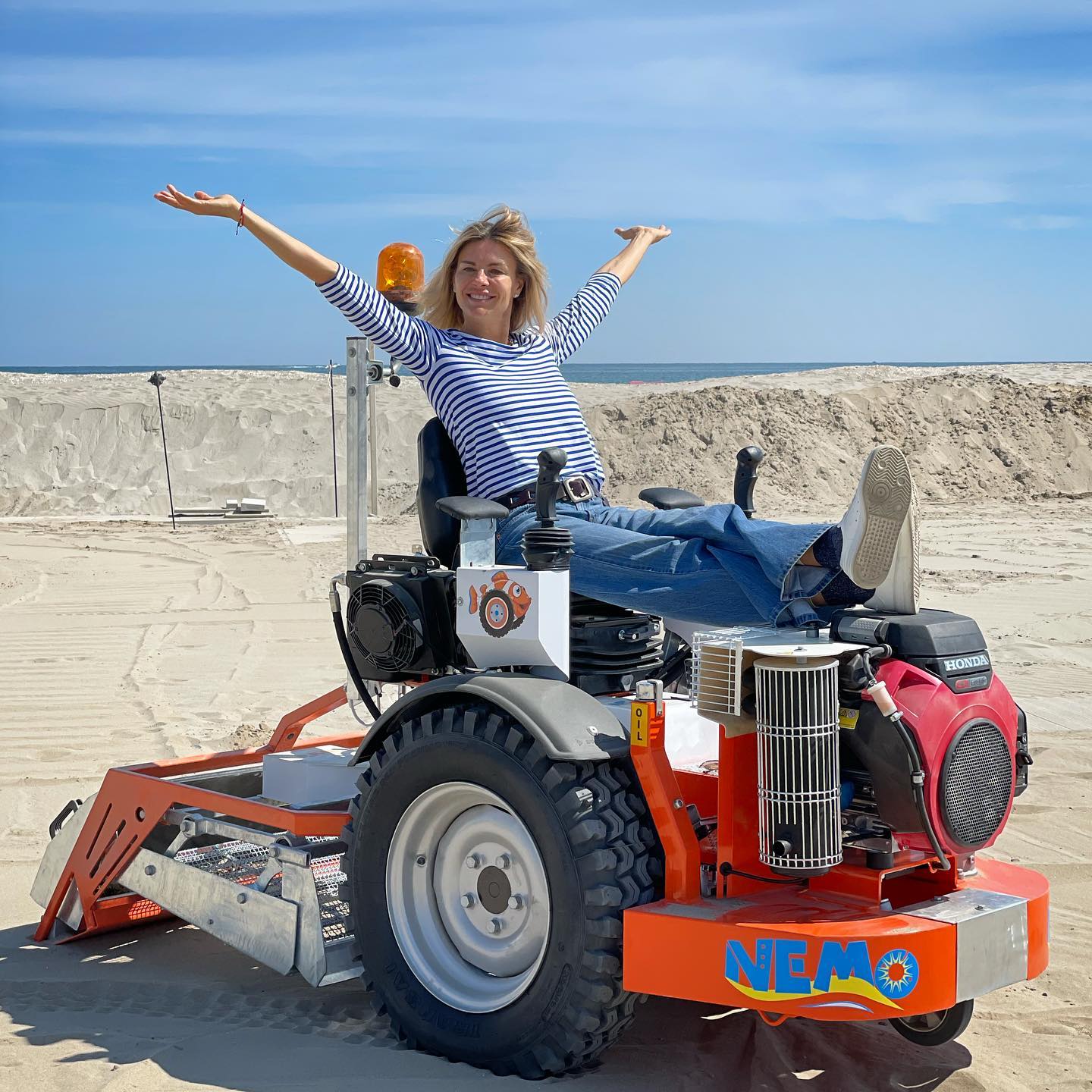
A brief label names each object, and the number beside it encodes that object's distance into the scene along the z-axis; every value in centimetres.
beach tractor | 283
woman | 307
